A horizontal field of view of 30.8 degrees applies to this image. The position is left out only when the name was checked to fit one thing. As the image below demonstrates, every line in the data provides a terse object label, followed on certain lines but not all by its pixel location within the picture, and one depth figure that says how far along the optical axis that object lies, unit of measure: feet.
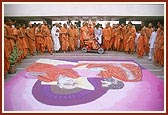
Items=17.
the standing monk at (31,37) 17.13
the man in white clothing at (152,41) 16.53
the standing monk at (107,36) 17.64
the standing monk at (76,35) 17.99
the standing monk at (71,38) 18.18
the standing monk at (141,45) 17.48
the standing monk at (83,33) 17.46
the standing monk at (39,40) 17.43
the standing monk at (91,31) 17.39
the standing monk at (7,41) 15.24
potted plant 15.84
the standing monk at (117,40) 18.14
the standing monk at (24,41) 16.76
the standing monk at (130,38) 17.21
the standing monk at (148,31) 16.71
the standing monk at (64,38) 18.06
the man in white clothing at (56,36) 17.58
